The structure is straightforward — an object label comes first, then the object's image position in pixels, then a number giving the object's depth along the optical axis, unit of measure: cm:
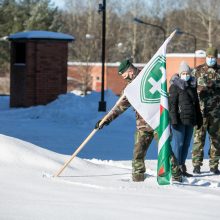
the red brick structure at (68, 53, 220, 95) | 6308
